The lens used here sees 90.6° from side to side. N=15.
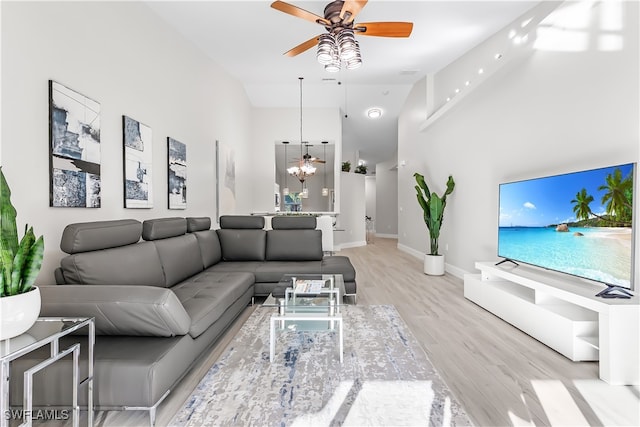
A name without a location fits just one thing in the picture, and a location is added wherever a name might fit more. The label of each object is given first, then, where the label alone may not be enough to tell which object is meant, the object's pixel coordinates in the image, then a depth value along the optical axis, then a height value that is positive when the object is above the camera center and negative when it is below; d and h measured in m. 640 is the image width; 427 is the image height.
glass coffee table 2.21 -0.77
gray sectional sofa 1.54 -0.69
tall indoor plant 5.10 -0.30
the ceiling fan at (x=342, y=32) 2.95 +1.73
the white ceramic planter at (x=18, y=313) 1.20 -0.42
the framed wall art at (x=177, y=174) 3.88 +0.42
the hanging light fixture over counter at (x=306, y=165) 7.85 +1.04
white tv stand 1.96 -0.82
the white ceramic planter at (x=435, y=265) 5.11 -0.93
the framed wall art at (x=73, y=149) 2.22 +0.44
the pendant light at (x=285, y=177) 10.10 +1.18
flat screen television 2.19 -0.13
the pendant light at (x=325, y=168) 9.19 +1.56
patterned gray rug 1.66 -1.10
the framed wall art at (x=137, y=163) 3.04 +0.44
